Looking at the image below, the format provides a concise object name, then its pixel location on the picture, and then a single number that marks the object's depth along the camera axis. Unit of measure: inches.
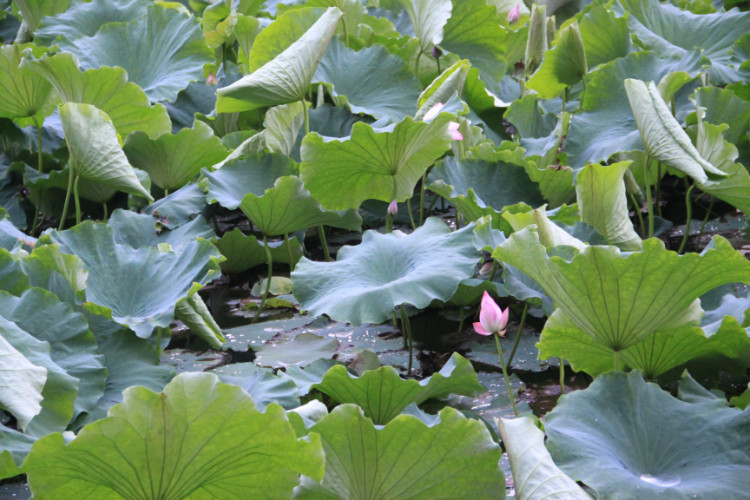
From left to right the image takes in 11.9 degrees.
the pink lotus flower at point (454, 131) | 381.7
